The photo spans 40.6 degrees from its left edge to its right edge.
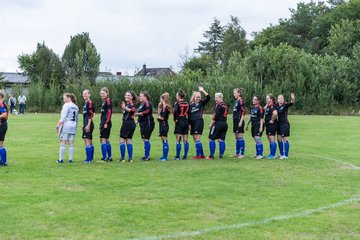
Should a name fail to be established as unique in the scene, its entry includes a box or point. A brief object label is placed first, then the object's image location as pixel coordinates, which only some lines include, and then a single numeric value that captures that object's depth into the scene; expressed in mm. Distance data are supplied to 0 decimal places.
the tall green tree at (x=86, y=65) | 65938
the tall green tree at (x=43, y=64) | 77125
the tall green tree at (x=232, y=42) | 93312
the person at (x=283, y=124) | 15471
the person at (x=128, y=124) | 14656
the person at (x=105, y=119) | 14484
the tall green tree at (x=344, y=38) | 65375
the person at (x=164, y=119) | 15127
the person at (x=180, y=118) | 15398
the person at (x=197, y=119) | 15648
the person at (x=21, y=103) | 46406
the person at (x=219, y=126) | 15461
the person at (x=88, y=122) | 14250
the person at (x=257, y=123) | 15609
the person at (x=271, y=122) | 15484
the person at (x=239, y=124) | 15711
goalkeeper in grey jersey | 14000
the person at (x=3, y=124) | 13391
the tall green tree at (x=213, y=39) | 110750
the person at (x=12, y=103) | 44838
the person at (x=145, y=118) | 14875
